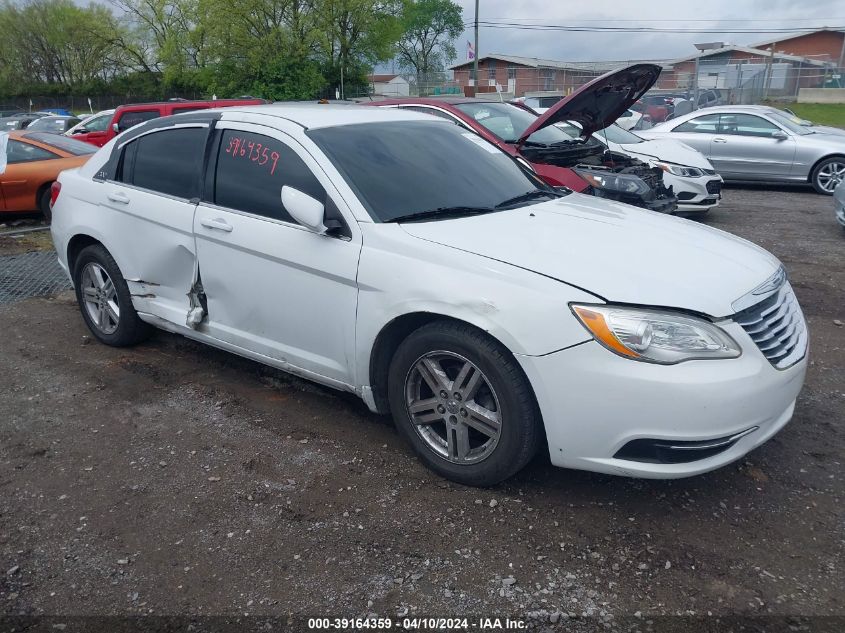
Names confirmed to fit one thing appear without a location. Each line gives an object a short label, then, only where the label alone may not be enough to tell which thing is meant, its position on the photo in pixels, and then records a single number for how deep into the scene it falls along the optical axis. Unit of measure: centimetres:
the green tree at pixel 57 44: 5941
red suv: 1287
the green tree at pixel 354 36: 4772
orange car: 981
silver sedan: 1186
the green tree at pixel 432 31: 9012
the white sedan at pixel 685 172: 970
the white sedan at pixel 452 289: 294
